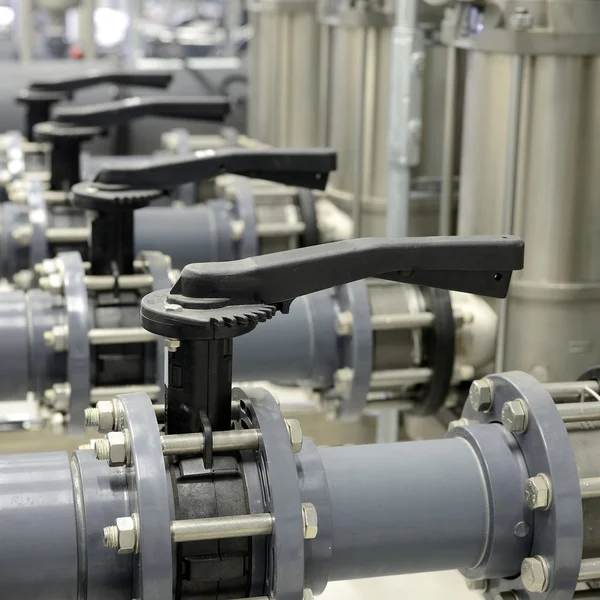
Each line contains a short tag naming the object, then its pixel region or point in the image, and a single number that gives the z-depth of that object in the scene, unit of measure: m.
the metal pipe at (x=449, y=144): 2.35
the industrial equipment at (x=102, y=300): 2.00
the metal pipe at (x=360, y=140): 2.82
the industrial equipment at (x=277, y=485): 1.46
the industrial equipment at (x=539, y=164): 2.11
